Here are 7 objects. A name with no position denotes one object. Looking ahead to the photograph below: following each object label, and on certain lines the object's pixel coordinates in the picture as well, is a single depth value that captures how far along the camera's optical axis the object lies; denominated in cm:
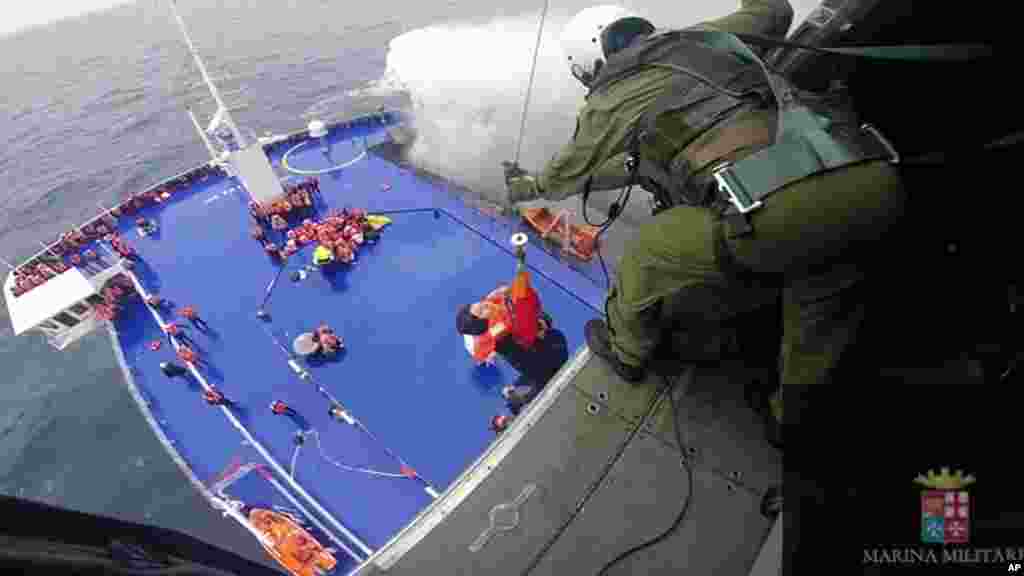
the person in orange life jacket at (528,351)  766
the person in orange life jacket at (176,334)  1030
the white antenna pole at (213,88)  1308
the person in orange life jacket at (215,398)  890
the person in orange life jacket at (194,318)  1075
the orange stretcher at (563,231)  1085
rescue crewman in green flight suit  213
